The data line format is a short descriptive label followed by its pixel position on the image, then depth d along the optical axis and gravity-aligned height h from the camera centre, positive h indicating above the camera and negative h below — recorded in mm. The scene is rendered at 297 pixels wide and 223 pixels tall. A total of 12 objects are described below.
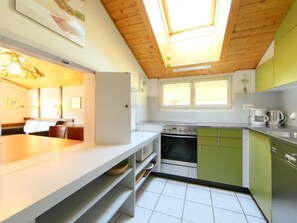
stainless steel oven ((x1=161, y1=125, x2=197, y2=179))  2244 -634
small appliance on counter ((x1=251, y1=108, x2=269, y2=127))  2107 -88
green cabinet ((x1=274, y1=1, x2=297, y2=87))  1435 +657
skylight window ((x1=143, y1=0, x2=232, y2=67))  2084 +1306
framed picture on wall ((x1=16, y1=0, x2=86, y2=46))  1063 +798
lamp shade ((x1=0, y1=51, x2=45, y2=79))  1865 +595
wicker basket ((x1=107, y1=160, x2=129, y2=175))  1418 -576
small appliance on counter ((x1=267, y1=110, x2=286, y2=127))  2008 -95
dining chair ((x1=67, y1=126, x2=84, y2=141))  2385 -366
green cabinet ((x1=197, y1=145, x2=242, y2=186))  2023 -764
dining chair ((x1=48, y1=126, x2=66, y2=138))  2641 -376
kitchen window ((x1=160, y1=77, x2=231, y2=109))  2621 +341
